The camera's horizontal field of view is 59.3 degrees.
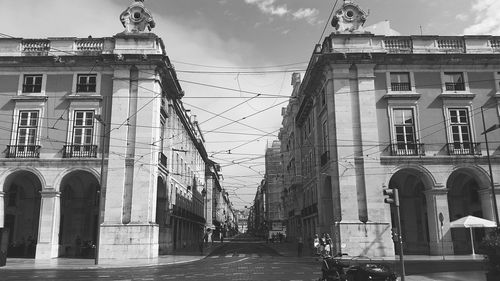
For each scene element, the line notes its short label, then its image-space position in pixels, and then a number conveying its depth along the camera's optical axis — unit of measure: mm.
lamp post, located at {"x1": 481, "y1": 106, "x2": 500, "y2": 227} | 26691
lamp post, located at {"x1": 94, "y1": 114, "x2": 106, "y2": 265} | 26020
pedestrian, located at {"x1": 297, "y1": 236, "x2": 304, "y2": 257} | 34581
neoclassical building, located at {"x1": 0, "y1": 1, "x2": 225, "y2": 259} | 30297
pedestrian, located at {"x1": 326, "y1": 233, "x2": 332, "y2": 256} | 26275
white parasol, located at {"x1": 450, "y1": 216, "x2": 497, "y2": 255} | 27688
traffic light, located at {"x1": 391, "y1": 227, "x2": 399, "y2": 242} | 14281
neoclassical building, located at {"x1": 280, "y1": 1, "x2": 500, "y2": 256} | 30672
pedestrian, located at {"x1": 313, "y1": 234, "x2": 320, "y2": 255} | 27269
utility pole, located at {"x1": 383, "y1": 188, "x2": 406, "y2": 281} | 14281
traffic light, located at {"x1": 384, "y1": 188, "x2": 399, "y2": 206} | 14547
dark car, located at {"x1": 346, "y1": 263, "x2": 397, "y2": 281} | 15023
